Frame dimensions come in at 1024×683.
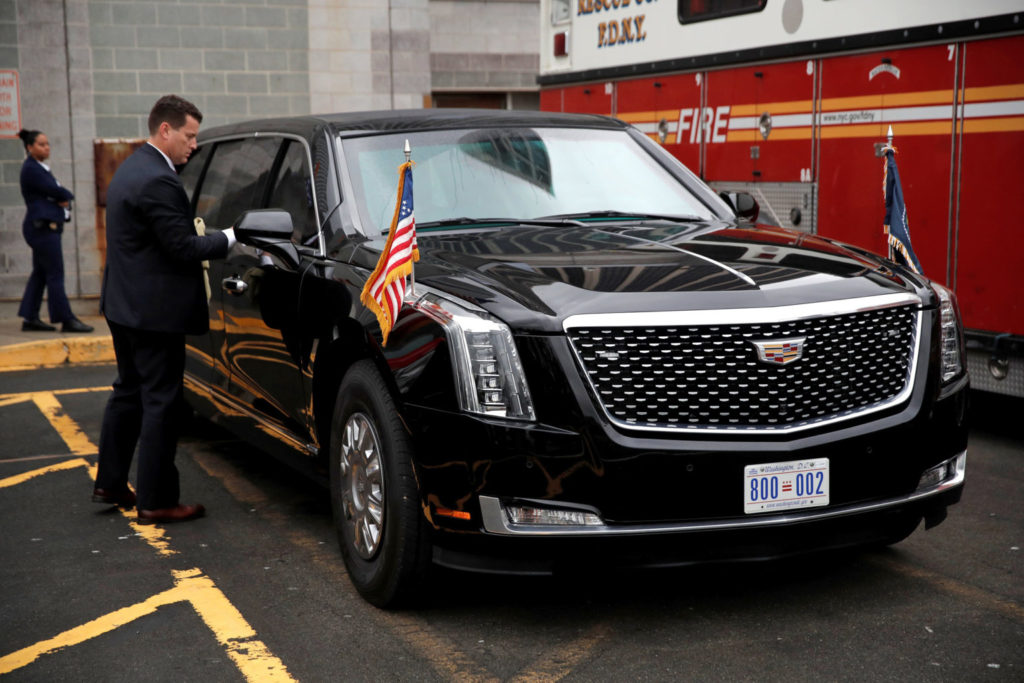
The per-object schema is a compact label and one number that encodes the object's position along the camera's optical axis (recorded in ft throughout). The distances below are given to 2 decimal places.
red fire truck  22.49
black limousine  12.82
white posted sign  43.39
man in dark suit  18.29
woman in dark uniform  39.65
